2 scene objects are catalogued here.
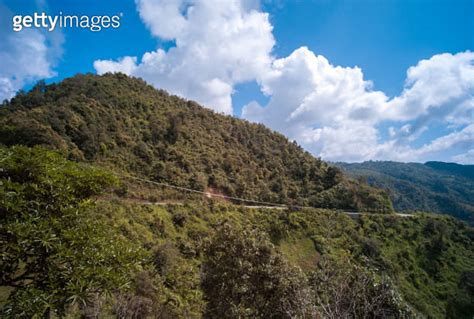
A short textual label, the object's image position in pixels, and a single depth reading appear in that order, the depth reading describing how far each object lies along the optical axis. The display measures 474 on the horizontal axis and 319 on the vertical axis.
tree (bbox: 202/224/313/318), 9.06
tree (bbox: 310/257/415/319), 6.96
